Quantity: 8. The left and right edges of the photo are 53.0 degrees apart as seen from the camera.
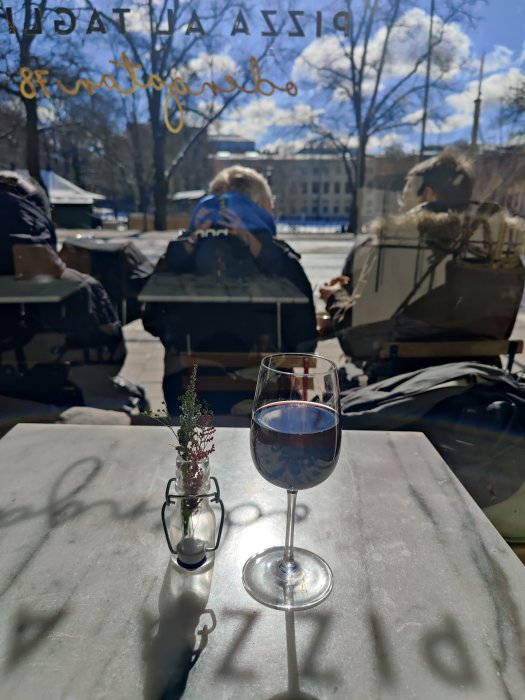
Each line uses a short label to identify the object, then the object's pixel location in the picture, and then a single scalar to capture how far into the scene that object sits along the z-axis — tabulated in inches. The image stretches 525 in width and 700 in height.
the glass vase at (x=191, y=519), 31.5
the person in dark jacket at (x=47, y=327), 99.7
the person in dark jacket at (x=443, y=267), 104.3
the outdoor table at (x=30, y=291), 103.8
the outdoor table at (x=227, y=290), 110.4
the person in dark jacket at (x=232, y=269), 106.6
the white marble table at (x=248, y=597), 25.0
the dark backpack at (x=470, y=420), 59.4
